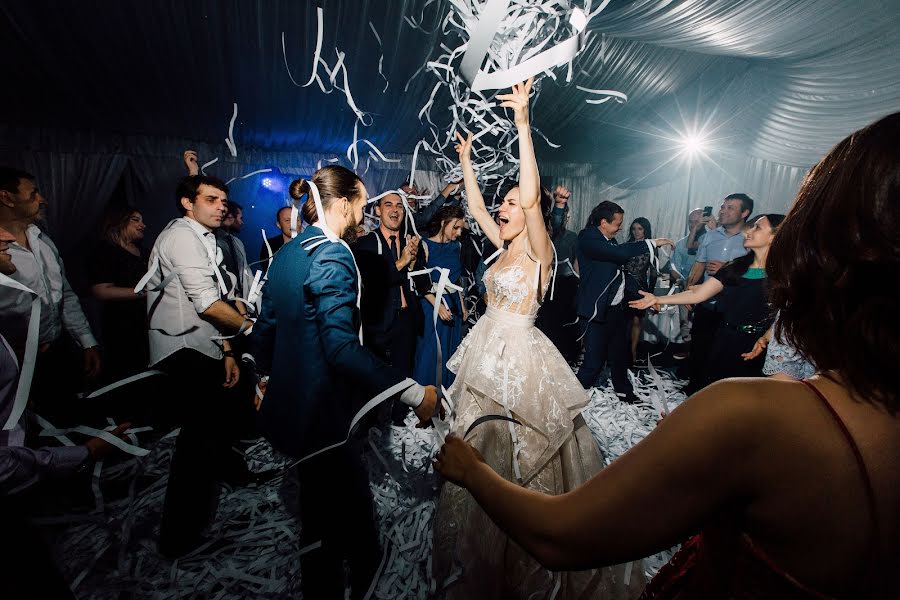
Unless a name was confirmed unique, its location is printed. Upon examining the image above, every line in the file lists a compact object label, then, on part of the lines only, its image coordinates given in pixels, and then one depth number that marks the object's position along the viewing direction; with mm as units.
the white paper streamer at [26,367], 1225
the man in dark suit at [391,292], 2979
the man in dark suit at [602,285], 3986
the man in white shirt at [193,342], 2230
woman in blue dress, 4023
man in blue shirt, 4379
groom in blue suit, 1592
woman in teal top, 3002
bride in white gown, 1811
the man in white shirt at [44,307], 2125
